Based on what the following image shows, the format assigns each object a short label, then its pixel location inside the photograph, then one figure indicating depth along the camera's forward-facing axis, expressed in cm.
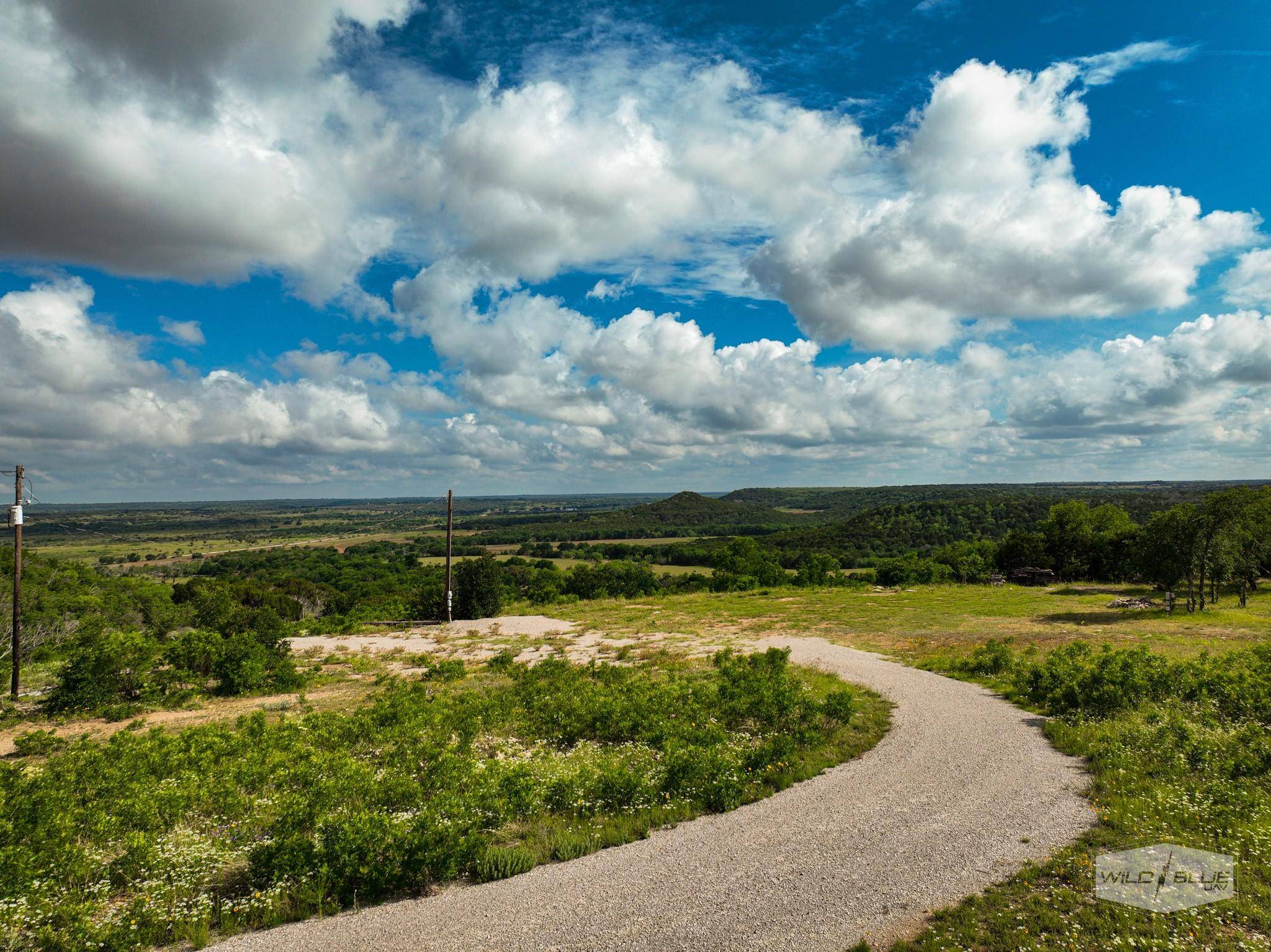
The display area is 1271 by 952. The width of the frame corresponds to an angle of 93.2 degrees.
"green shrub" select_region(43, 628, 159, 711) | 1814
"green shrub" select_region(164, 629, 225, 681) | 2133
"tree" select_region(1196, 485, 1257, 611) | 3114
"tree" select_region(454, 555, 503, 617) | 3925
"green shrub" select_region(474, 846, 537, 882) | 773
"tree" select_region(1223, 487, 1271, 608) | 3155
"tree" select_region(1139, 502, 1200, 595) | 3204
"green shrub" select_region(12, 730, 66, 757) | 1364
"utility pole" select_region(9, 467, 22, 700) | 2070
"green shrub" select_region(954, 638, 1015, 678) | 1972
